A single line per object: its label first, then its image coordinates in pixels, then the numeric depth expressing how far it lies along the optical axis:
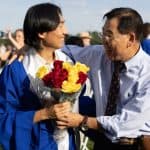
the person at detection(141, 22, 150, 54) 5.70
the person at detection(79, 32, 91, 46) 8.73
